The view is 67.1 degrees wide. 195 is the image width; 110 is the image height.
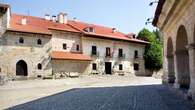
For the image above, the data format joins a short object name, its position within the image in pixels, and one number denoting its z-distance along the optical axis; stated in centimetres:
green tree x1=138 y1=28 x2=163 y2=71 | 2148
